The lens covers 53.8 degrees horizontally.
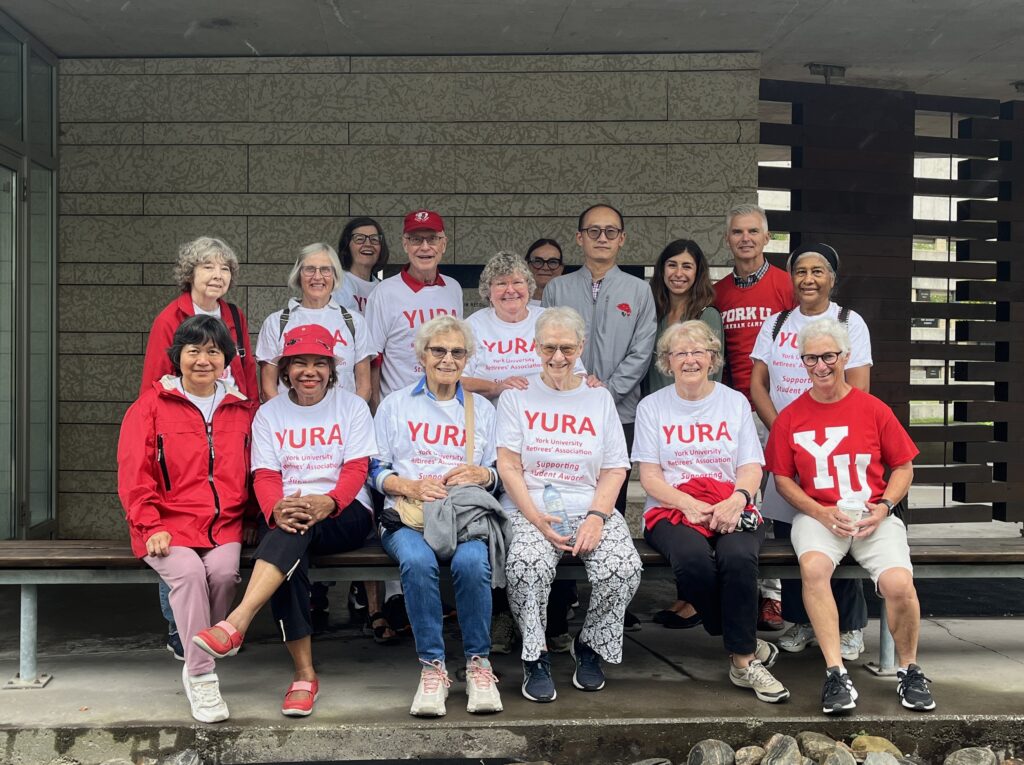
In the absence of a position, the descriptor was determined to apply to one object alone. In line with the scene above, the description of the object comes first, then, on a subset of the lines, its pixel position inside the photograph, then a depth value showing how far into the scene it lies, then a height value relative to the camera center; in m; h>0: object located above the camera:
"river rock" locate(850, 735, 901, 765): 3.22 -1.18
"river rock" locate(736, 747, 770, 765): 3.18 -1.19
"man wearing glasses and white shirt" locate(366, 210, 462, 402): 4.33 +0.31
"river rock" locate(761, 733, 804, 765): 3.14 -1.17
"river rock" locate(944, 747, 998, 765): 3.23 -1.21
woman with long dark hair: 4.22 +0.39
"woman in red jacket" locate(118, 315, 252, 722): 3.39 -0.35
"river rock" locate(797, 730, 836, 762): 3.18 -1.16
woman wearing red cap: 3.41 -0.36
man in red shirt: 4.39 +0.35
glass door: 5.82 +0.19
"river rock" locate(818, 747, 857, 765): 3.10 -1.17
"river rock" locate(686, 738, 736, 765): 3.16 -1.18
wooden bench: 3.57 -0.69
